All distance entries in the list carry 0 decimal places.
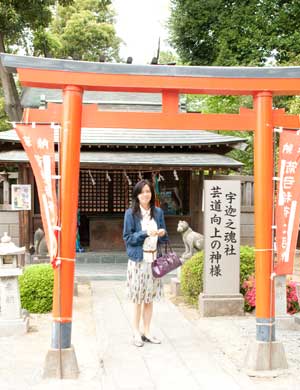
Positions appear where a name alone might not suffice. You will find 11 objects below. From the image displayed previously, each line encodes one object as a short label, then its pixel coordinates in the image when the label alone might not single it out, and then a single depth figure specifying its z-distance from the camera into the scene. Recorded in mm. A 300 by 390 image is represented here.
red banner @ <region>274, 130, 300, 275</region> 5484
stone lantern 6953
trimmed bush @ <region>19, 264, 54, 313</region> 8375
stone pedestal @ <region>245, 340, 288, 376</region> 5254
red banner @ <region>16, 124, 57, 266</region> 5102
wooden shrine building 13539
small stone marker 8203
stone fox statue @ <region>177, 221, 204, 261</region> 11023
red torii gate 5176
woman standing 5805
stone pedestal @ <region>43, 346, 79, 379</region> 4996
